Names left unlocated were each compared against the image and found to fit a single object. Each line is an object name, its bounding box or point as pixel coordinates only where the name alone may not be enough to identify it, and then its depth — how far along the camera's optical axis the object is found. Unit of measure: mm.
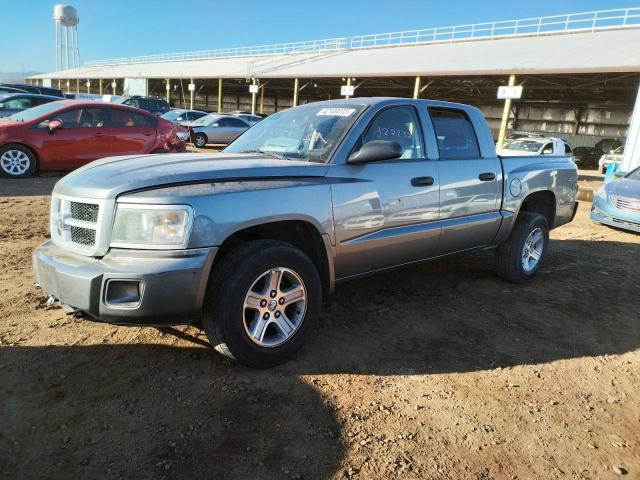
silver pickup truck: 2682
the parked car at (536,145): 17281
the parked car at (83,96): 26828
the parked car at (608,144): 29375
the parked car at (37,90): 19862
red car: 9023
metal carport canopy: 19297
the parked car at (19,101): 13641
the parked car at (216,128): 18734
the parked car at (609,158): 19734
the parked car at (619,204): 8281
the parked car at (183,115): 20977
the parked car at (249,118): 20831
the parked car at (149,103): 23844
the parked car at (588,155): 27559
